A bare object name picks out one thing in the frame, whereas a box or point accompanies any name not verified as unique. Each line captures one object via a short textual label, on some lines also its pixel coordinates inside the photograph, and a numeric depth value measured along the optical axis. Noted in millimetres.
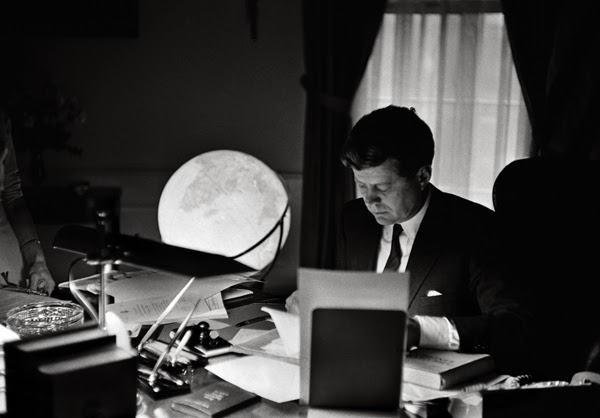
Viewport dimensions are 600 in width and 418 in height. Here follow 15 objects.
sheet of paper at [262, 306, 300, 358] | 1530
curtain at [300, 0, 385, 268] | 3709
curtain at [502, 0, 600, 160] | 3410
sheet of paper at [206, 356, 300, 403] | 1460
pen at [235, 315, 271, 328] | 1943
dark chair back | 1954
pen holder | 1469
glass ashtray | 1771
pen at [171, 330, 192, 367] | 1545
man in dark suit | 1934
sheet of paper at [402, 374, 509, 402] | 1405
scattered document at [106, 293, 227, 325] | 1899
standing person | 2793
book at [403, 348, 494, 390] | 1437
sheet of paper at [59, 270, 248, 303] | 1982
